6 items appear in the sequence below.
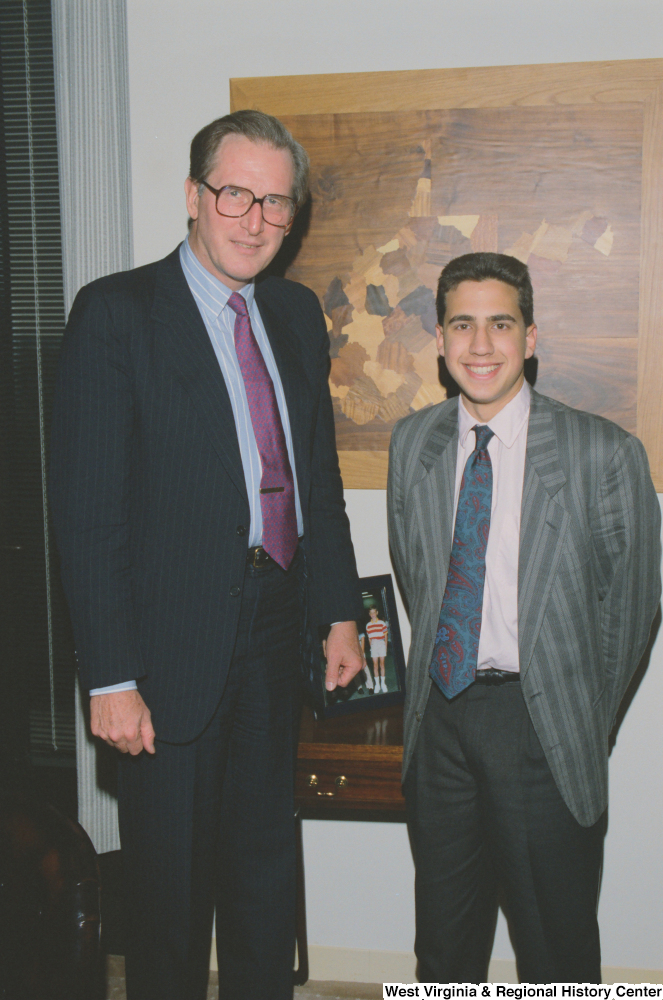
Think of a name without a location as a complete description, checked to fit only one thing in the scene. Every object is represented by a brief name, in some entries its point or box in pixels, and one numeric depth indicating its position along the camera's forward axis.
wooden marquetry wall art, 1.98
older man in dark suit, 1.50
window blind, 2.29
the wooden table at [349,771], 1.88
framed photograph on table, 2.08
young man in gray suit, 1.61
